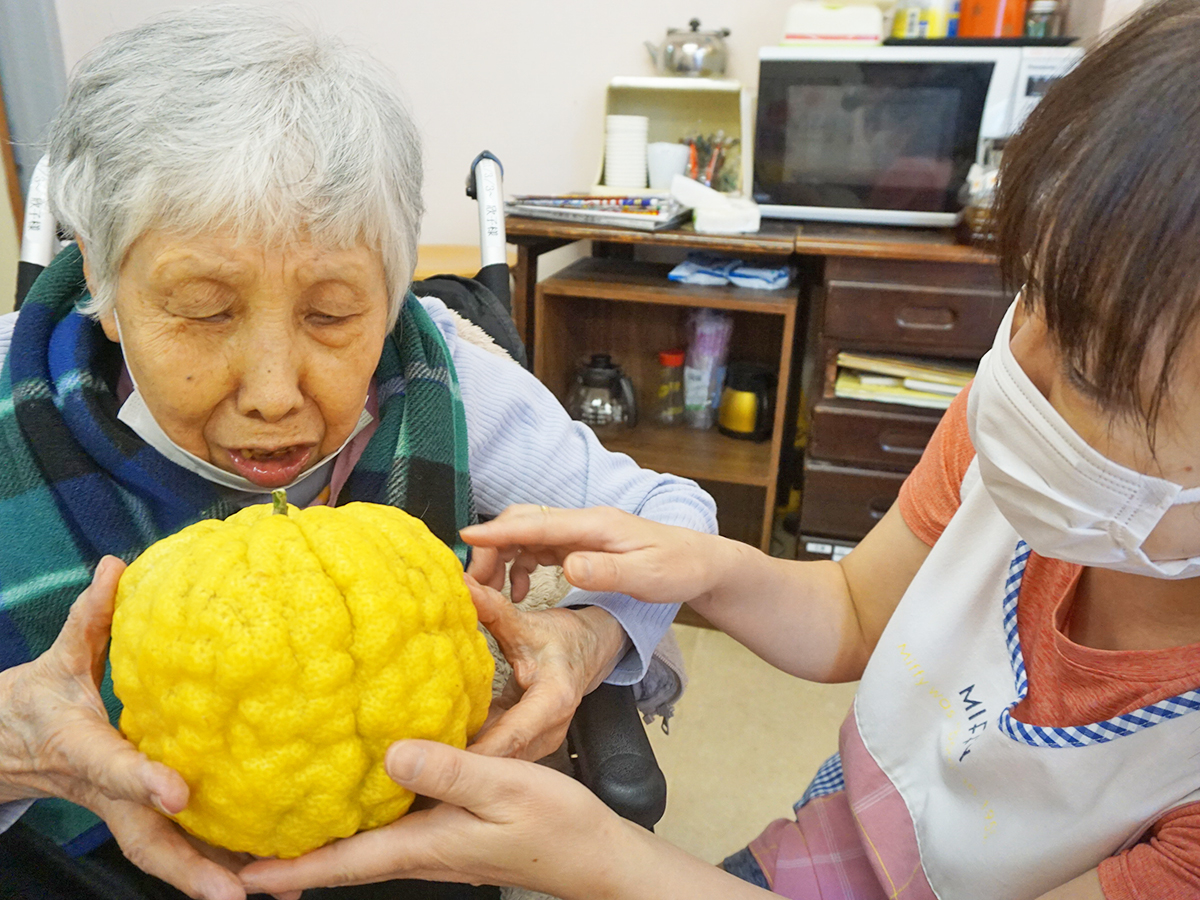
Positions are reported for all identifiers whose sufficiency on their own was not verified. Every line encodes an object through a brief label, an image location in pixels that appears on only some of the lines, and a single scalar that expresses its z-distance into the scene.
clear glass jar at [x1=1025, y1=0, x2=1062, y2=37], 2.30
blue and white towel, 2.36
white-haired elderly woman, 0.70
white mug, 2.55
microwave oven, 2.16
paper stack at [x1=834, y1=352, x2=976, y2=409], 2.21
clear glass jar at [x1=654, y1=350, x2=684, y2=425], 2.79
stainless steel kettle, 2.50
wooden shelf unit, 2.33
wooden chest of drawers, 2.14
